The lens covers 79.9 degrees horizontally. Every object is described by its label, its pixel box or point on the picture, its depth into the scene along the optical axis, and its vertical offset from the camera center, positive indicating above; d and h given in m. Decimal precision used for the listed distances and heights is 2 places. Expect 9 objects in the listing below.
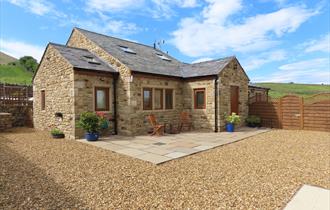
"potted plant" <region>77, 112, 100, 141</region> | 8.13 -0.85
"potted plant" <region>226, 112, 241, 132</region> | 10.86 -0.99
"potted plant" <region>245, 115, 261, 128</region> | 12.66 -1.15
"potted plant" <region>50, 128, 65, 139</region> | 8.98 -1.38
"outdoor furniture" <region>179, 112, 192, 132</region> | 11.61 -1.06
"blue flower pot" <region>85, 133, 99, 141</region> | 8.27 -1.37
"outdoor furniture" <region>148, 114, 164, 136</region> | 9.69 -1.16
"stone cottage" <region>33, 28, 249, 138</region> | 9.18 +0.87
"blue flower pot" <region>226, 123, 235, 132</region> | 10.88 -1.32
